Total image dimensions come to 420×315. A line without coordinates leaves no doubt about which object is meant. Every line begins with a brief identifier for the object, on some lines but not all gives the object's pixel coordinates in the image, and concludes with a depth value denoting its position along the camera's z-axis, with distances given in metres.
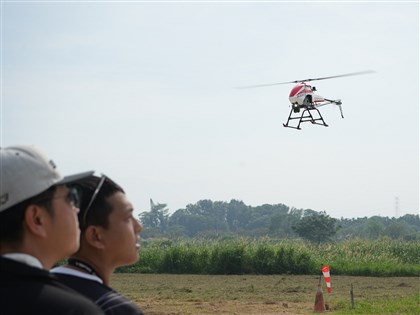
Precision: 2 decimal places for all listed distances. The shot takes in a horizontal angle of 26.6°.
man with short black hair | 3.38
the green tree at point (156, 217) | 154.12
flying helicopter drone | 31.44
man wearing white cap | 2.29
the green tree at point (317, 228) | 98.88
